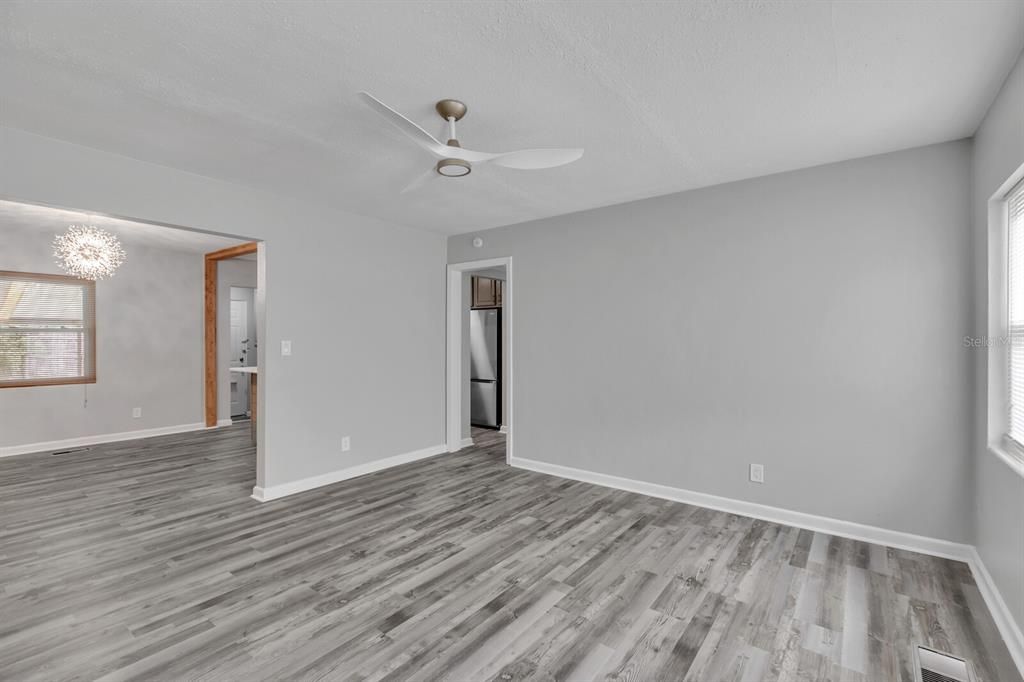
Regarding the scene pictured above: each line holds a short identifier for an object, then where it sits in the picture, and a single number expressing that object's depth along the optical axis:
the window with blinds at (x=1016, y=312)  2.18
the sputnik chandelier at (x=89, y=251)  4.58
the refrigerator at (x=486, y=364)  6.43
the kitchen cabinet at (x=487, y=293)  6.48
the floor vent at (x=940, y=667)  1.80
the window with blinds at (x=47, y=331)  5.29
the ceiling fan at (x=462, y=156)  2.18
